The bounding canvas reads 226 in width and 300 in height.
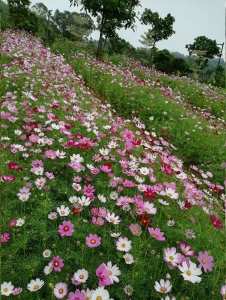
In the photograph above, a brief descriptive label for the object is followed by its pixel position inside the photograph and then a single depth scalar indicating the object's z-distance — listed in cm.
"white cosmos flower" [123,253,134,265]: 155
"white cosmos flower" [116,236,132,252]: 159
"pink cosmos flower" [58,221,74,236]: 163
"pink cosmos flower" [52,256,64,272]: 144
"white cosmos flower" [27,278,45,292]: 135
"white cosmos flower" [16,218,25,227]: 174
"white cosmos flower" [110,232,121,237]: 168
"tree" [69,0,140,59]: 1120
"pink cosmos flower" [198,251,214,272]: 146
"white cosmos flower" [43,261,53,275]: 143
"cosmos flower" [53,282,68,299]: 131
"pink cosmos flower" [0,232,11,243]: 160
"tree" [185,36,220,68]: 3192
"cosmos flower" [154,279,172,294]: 138
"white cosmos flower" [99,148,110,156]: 264
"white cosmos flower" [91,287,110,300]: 123
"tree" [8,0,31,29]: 1477
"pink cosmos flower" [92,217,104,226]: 174
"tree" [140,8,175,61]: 2123
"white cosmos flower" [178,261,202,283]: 136
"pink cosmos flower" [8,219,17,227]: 172
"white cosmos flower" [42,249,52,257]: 157
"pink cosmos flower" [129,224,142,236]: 169
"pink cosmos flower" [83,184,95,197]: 206
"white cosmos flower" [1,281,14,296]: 131
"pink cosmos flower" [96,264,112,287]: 129
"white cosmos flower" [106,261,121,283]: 139
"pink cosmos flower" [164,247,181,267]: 149
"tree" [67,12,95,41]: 1595
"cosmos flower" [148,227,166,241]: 168
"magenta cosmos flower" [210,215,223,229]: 170
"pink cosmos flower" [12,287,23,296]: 134
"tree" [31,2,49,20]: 3199
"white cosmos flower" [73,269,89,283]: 140
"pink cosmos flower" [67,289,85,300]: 125
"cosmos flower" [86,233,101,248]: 158
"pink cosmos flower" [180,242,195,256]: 155
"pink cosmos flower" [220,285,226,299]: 133
